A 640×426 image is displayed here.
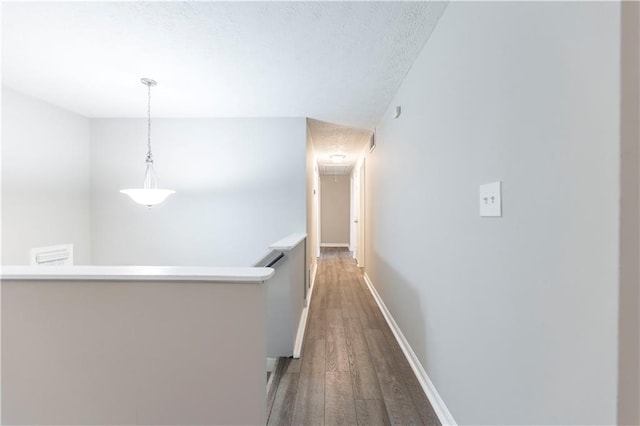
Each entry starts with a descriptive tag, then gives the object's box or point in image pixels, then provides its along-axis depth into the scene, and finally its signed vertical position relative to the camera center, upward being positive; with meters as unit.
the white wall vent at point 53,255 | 2.79 -0.47
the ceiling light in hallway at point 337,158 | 5.41 +1.18
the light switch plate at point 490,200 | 1.01 +0.05
